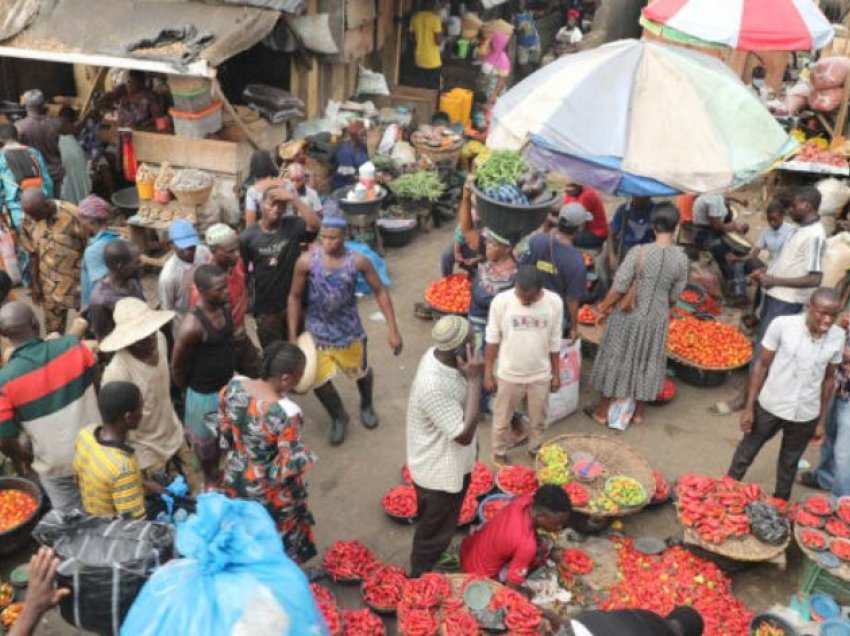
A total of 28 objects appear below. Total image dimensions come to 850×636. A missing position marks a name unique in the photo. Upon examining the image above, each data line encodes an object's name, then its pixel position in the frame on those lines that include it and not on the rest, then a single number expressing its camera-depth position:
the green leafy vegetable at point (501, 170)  6.24
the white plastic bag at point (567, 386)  6.58
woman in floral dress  4.12
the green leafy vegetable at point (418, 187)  10.38
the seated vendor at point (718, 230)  8.67
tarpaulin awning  8.26
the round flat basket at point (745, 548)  4.97
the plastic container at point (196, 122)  9.07
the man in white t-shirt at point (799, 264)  6.46
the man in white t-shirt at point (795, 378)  5.10
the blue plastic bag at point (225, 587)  2.70
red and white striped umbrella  9.43
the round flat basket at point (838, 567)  4.66
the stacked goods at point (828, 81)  10.86
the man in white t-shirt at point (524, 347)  5.61
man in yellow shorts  5.92
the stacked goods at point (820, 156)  9.73
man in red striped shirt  4.31
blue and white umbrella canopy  6.24
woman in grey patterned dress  6.18
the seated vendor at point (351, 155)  10.07
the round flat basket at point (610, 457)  5.70
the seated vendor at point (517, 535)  4.41
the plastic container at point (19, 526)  4.99
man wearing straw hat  4.47
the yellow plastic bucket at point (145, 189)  9.05
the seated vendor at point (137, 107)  9.73
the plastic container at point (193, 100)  8.93
